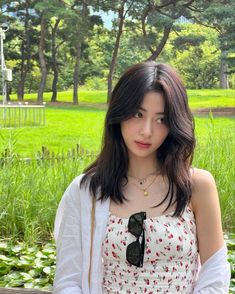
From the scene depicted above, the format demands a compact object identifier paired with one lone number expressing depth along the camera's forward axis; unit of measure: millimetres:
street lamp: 11853
